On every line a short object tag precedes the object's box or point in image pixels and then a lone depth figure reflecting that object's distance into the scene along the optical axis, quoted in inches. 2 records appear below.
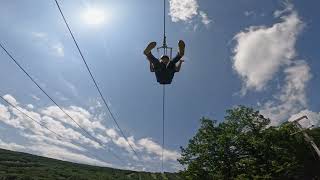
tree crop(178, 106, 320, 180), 593.1
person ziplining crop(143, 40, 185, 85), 224.2
